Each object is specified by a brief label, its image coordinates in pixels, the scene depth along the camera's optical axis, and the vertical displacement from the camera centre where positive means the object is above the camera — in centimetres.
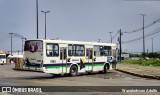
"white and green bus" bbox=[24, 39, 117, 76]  2003 -26
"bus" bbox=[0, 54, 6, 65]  5191 -117
